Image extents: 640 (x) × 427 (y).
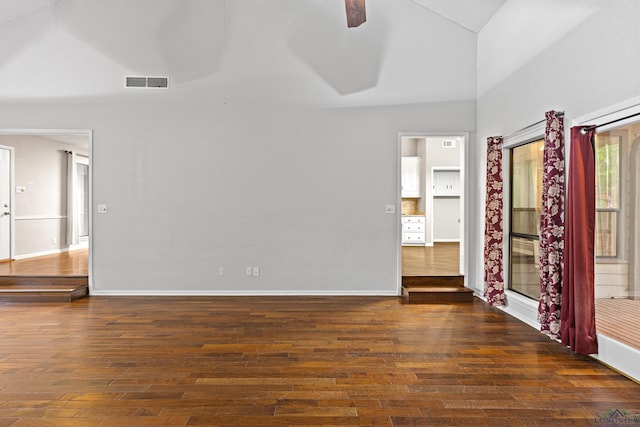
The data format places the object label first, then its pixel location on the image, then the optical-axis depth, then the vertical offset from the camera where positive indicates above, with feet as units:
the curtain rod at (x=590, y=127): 10.49 +2.33
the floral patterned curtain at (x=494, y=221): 17.03 -0.38
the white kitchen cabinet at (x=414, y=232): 33.42 -1.64
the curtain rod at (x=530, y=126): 12.78 +3.07
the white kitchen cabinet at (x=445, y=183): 35.37 +2.47
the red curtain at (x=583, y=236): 11.39 -0.66
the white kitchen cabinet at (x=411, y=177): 35.22 +2.97
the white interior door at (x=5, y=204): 26.03 +0.42
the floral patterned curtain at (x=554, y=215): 12.59 -0.09
